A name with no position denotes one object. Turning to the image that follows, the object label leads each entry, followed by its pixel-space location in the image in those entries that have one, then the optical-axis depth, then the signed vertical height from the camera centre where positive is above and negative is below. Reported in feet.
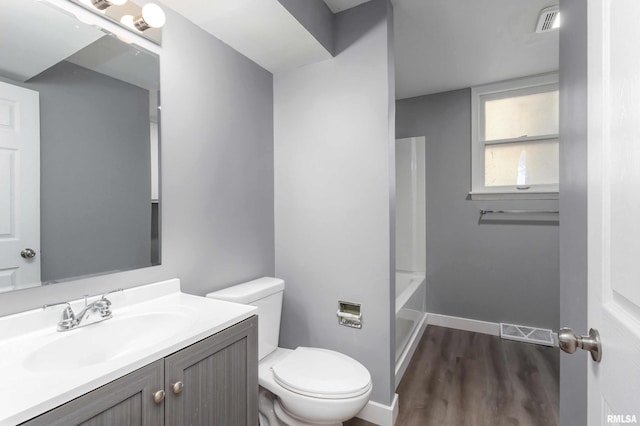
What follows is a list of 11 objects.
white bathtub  7.22 -2.94
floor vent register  8.69 -3.77
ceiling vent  6.14 +4.15
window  9.18 +2.34
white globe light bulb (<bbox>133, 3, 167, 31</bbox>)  4.13 +2.75
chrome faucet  3.38 -1.22
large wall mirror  3.28 +0.82
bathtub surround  10.66 +0.36
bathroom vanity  2.26 -1.44
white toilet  4.40 -2.67
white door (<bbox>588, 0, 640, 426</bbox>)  1.46 +0.02
